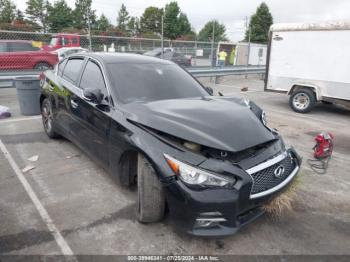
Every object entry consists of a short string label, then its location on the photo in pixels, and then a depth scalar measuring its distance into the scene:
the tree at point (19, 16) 48.19
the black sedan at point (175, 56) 15.58
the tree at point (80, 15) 49.63
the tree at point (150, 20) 68.31
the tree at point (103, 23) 55.12
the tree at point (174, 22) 63.94
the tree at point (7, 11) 46.58
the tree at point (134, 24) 63.76
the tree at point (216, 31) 69.09
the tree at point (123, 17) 66.94
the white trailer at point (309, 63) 7.71
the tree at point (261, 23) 52.38
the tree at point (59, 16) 49.16
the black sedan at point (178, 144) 2.30
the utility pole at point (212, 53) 15.43
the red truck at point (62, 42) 13.32
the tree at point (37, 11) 52.54
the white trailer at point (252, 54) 23.89
